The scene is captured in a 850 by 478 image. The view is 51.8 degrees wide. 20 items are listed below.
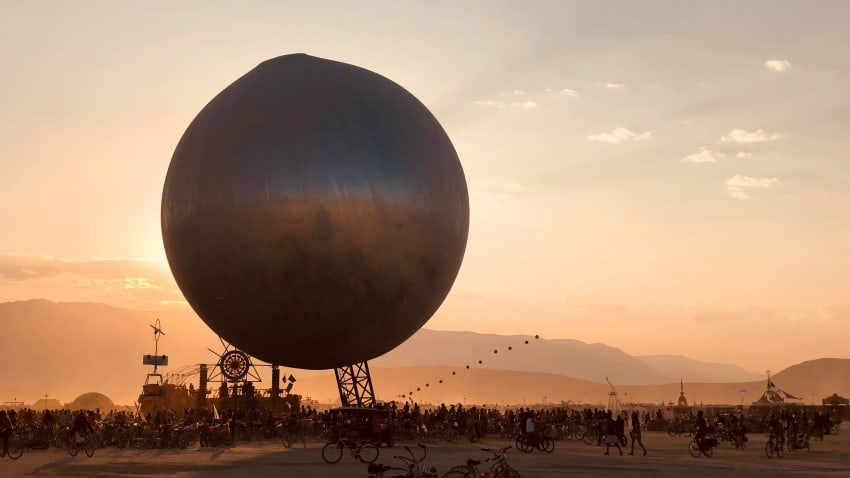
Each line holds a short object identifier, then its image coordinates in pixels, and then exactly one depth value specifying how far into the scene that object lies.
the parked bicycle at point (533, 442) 30.34
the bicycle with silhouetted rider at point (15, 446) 28.74
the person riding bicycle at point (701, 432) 29.27
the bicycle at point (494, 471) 16.33
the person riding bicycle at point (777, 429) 29.59
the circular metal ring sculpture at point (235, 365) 50.41
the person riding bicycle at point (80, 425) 28.59
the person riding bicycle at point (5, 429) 27.53
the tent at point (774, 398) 90.82
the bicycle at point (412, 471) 14.87
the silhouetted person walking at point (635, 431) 29.17
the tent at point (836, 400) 99.05
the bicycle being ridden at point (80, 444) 28.69
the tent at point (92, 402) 135.00
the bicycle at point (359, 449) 25.44
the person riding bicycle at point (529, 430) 30.27
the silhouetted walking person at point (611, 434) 29.44
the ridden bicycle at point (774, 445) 29.56
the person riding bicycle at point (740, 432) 34.28
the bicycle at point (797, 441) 33.09
